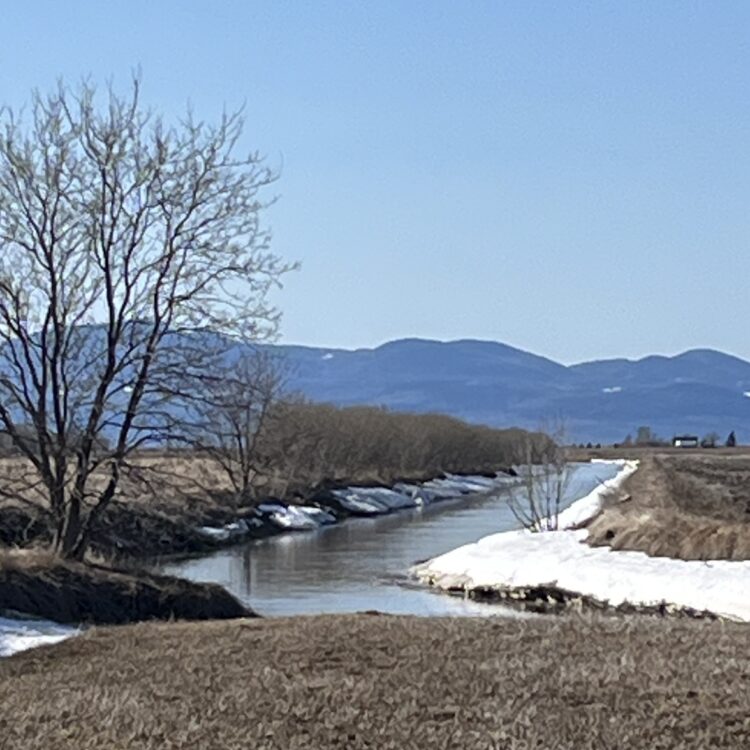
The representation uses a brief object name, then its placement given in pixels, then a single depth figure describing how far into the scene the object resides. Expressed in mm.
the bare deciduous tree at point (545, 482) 46812
